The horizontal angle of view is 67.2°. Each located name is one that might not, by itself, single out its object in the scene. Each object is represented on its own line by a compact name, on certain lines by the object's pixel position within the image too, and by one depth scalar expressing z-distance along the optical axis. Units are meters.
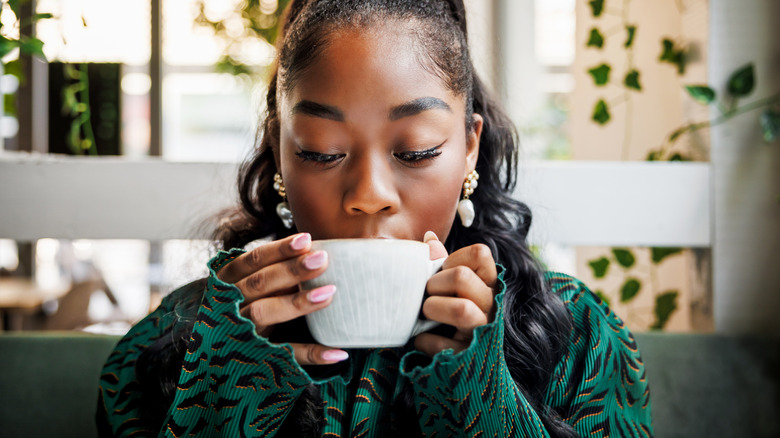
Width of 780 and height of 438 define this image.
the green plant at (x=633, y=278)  1.43
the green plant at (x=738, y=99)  1.20
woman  0.63
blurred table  3.30
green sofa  1.08
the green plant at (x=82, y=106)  1.56
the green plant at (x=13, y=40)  1.06
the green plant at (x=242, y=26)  2.36
